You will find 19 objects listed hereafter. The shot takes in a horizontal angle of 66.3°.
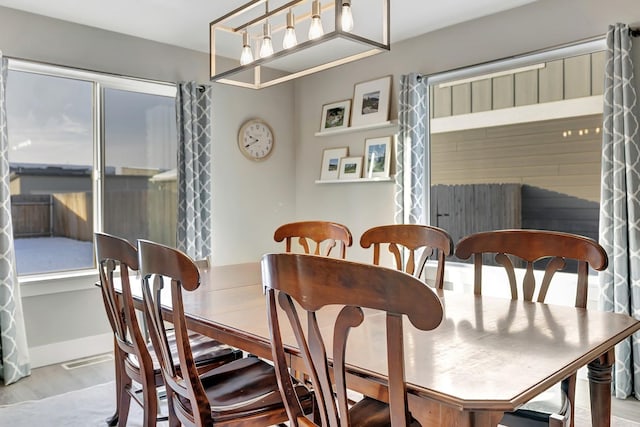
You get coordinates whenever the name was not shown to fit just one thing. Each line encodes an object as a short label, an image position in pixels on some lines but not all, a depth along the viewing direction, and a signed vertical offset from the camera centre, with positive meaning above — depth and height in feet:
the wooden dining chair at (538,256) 5.34 -0.67
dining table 3.24 -1.22
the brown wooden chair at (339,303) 2.95 -0.66
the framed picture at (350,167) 13.70 +1.02
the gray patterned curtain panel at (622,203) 8.87 -0.02
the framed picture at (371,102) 12.98 +2.76
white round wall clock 14.43 +1.94
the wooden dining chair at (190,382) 4.44 -1.98
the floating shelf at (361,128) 12.84 +2.07
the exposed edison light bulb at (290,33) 6.79 +2.38
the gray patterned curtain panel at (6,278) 9.90 -1.50
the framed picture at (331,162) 14.23 +1.23
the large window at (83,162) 11.10 +1.05
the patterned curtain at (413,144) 11.93 +1.46
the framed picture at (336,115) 13.96 +2.56
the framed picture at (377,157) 13.03 +1.25
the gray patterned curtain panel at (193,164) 12.52 +1.03
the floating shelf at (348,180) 12.93 +0.64
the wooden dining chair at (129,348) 5.55 -1.93
